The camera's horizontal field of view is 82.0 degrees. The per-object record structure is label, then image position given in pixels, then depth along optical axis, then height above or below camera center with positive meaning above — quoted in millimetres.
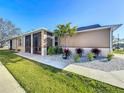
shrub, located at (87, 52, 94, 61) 7017 -1071
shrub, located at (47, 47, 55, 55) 10642 -854
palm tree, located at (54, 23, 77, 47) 9701 +2210
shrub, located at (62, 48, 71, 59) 8532 -941
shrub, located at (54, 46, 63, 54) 10993 -732
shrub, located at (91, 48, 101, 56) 8605 -701
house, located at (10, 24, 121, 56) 8613 +794
